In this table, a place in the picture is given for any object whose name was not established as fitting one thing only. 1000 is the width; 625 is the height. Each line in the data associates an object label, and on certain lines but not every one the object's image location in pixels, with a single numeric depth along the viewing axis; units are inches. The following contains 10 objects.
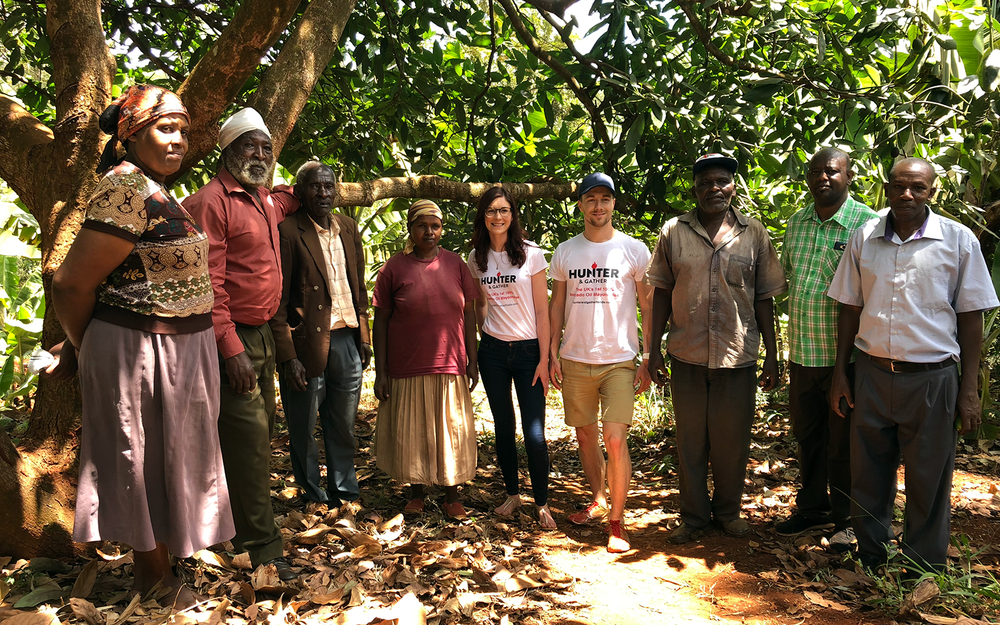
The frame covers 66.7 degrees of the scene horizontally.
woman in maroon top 171.5
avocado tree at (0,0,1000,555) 136.6
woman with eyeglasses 173.2
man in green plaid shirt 152.8
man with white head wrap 126.4
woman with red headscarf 104.8
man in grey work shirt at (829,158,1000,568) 129.9
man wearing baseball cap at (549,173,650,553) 163.3
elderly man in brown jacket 164.9
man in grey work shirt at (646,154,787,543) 157.9
